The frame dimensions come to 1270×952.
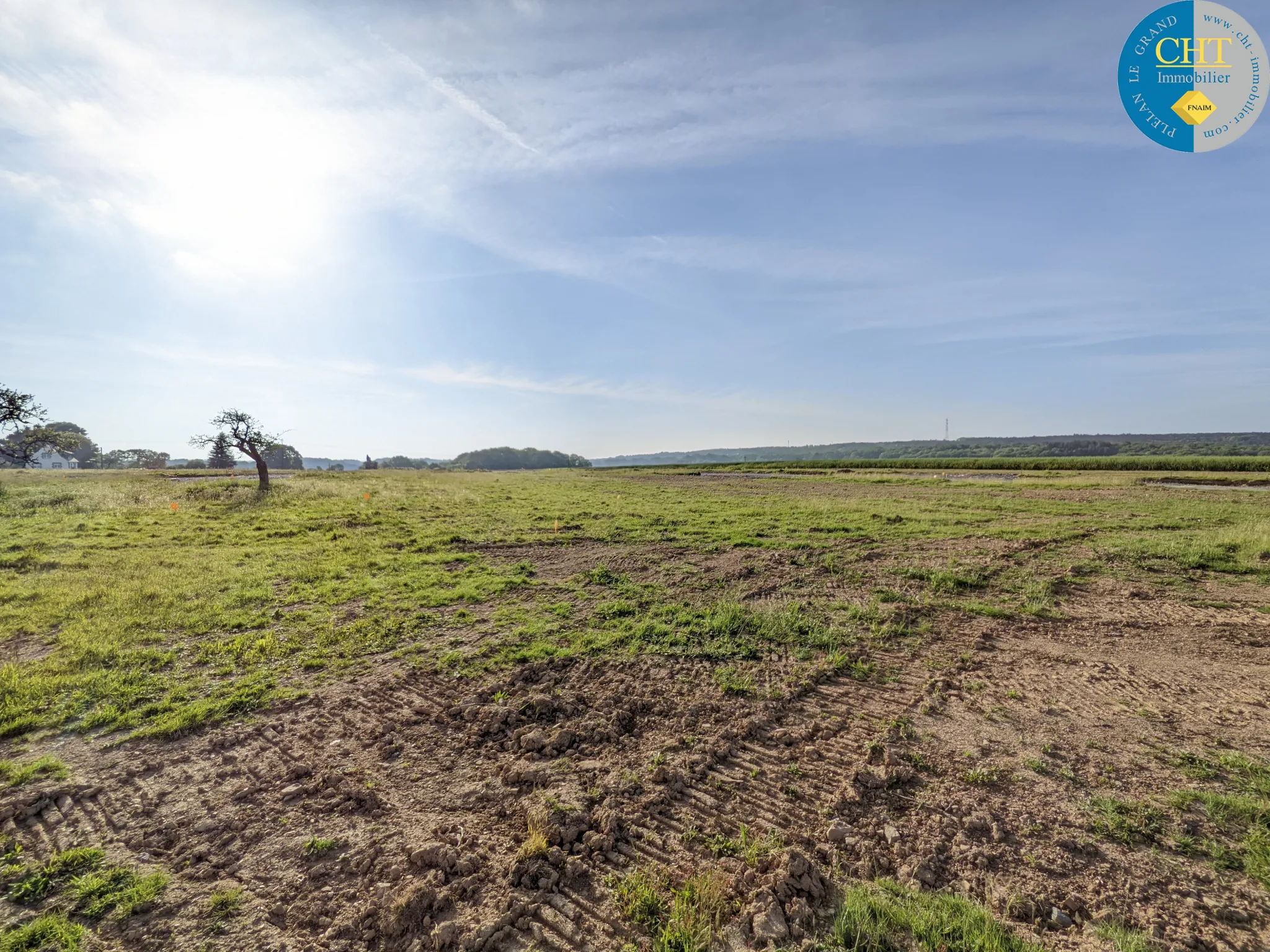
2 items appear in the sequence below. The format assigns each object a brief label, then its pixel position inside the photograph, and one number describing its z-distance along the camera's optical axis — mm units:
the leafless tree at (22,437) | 29531
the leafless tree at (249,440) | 30281
